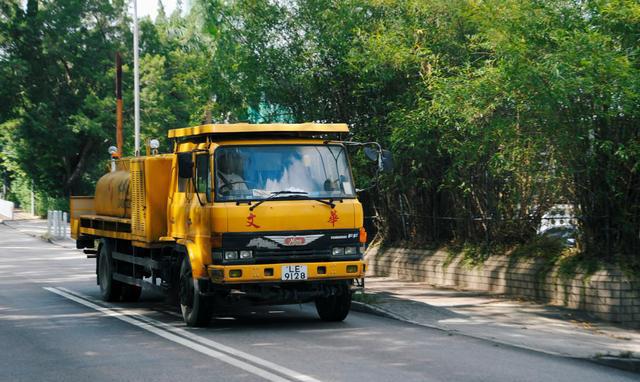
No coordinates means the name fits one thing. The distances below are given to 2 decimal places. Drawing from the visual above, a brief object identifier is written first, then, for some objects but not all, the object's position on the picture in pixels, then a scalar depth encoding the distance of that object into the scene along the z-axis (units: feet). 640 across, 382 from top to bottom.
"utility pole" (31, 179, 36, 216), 221.91
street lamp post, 114.62
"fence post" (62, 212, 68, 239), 137.13
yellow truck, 42.80
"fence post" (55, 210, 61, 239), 138.18
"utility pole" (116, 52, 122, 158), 119.35
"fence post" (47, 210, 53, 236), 140.09
